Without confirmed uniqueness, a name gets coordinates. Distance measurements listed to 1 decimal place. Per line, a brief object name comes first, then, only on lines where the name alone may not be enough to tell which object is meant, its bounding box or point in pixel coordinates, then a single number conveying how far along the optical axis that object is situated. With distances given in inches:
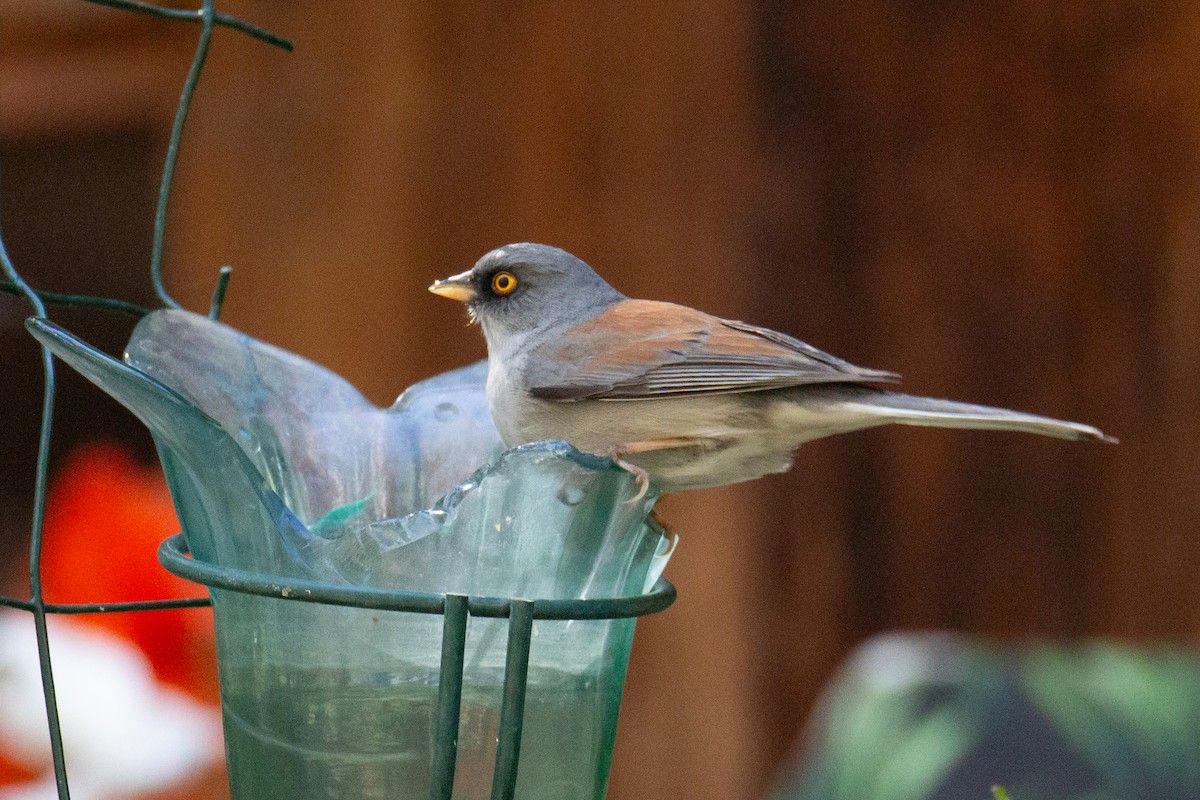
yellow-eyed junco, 173.5
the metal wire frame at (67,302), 170.2
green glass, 169.6
